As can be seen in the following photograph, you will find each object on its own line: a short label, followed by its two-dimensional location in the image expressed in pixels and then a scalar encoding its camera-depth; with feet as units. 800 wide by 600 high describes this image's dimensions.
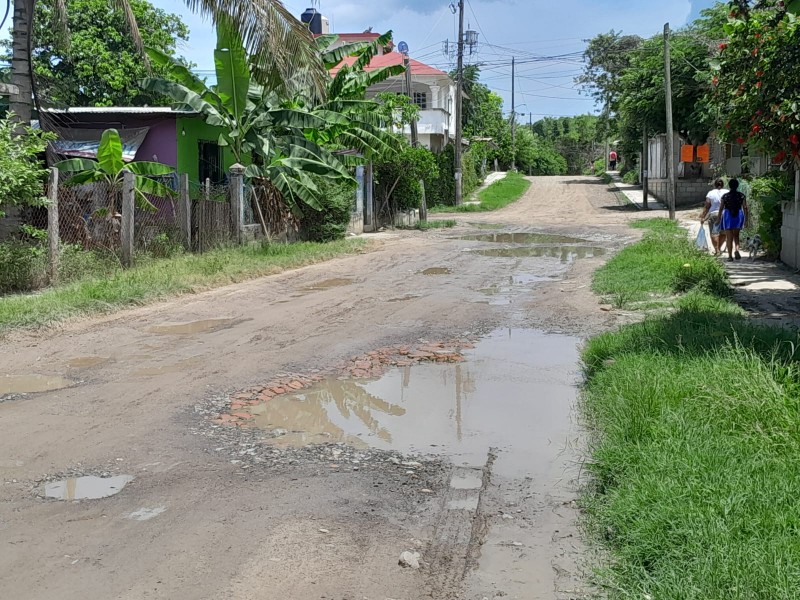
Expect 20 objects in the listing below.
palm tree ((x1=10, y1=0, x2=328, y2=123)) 39.45
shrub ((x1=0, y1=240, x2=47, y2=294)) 40.14
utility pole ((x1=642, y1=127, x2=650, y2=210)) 118.83
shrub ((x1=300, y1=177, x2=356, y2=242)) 68.95
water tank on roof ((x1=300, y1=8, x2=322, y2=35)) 123.97
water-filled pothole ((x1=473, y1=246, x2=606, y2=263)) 62.34
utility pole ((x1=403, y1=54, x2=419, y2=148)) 108.99
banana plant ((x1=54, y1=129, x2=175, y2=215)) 47.65
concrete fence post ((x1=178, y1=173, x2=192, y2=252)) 53.06
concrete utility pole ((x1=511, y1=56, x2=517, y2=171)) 233.96
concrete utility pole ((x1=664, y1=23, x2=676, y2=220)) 92.58
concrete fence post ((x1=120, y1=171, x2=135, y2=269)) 45.11
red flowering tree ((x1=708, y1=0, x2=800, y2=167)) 33.12
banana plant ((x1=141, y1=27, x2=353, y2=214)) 57.98
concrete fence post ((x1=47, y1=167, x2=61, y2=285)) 40.09
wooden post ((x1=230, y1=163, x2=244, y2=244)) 57.88
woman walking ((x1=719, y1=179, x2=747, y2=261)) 52.13
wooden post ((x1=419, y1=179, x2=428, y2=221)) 97.12
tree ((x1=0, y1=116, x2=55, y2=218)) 37.17
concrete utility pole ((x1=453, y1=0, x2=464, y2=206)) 118.21
